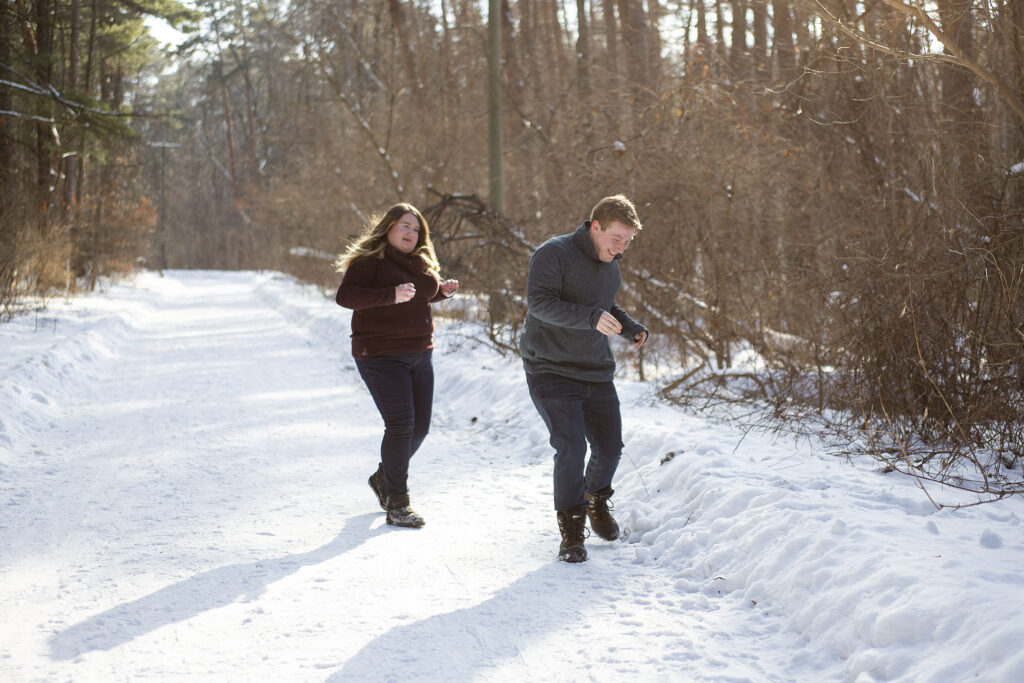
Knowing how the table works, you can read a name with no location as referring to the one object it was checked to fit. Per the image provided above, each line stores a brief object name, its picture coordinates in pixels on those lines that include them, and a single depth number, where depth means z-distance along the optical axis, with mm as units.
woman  5586
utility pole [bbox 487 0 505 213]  15062
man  4625
